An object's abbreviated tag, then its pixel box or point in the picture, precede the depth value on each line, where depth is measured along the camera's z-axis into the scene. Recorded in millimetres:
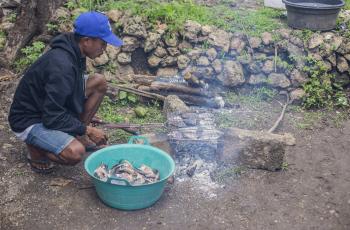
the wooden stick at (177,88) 6836
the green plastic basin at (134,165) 4375
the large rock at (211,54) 7379
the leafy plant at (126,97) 6888
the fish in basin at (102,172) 4605
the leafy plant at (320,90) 7246
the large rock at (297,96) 7271
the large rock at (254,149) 5312
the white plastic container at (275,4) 8859
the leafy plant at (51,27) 7582
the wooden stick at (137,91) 6855
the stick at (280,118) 6275
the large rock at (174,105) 6152
